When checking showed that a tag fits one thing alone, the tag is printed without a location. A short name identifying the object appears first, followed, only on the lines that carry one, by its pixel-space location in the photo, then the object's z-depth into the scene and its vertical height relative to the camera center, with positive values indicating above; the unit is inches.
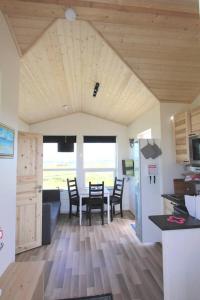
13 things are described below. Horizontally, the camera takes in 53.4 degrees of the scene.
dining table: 190.5 -32.5
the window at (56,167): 237.3 -4.5
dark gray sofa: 145.3 -45.3
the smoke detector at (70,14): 82.4 +62.4
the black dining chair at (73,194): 210.2 -34.6
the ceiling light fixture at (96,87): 147.3 +57.8
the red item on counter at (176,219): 76.3 -22.7
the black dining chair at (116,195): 211.9 -35.8
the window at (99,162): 241.1 +0.7
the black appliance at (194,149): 115.0 +7.5
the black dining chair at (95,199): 187.6 -34.6
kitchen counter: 69.3 -35.0
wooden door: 135.1 -19.8
